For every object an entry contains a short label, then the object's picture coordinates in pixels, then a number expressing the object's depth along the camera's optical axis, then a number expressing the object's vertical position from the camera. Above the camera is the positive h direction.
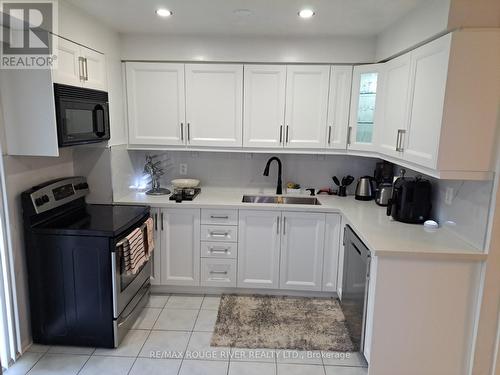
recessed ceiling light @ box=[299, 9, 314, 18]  2.37 +0.85
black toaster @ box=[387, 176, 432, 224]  2.51 -0.45
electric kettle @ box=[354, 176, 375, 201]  3.28 -0.50
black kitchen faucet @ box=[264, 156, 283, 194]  3.42 -0.39
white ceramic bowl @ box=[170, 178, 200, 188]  3.35 -0.49
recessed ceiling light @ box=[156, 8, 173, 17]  2.43 +0.84
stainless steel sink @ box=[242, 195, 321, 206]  3.41 -0.64
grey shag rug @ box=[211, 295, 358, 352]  2.53 -1.50
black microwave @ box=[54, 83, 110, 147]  2.21 +0.10
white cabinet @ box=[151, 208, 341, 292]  3.04 -1.04
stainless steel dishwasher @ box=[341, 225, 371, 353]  2.27 -1.05
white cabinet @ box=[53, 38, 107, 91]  2.23 +0.44
